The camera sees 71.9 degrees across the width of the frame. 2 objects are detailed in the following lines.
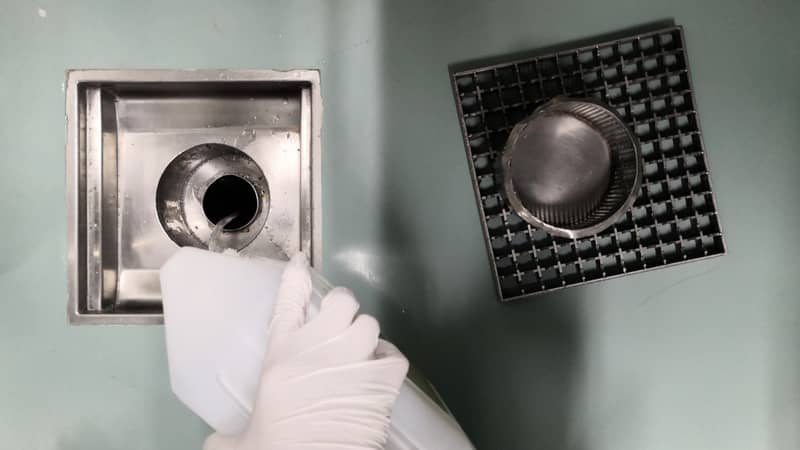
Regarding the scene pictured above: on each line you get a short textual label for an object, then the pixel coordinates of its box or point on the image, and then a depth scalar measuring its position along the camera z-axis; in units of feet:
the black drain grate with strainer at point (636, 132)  2.75
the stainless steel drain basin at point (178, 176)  2.85
